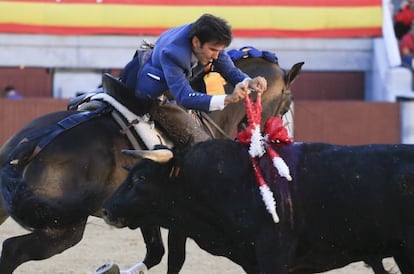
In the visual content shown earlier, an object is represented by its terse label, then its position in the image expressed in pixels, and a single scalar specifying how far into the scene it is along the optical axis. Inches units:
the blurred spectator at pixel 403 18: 1124.5
